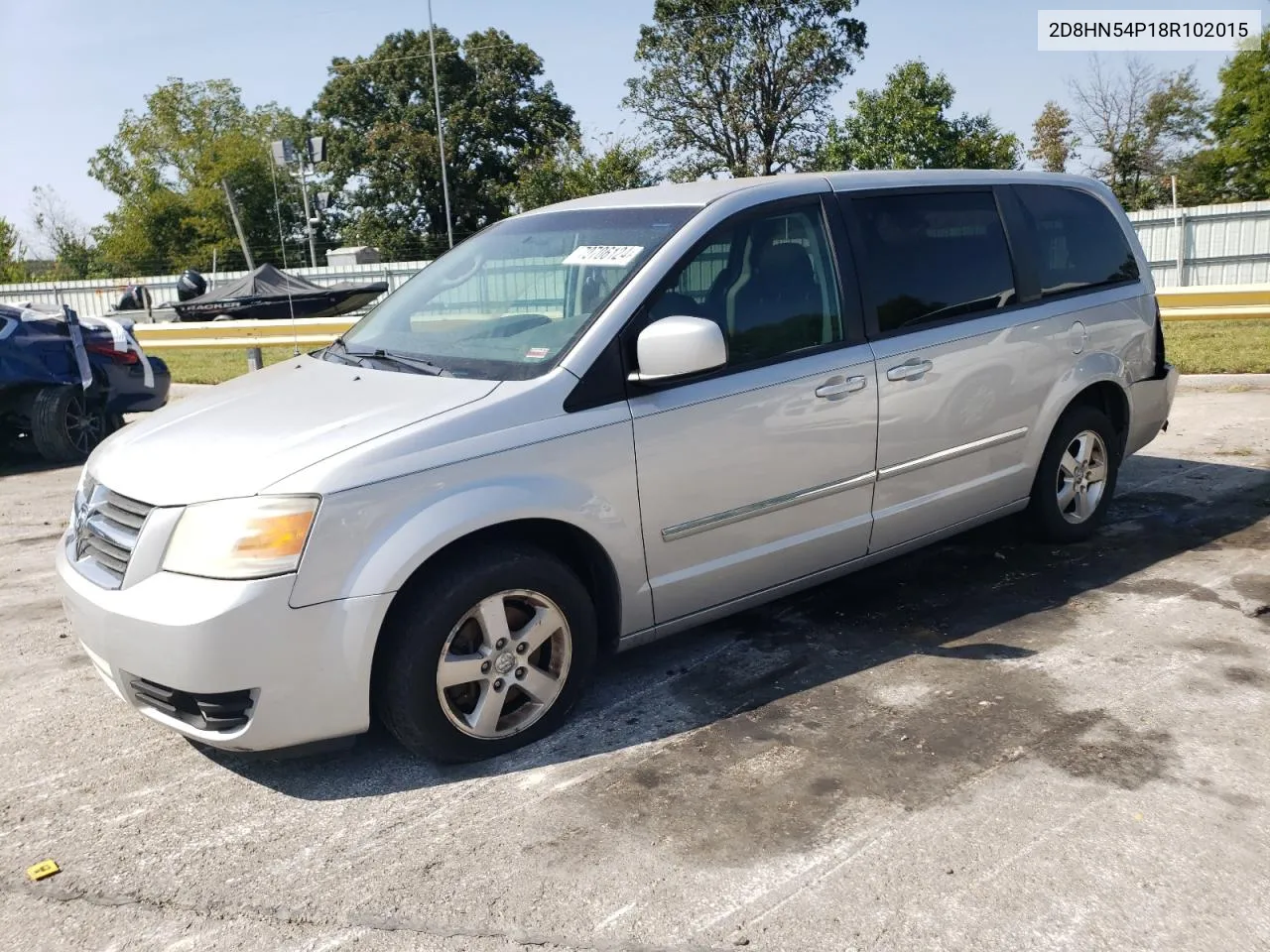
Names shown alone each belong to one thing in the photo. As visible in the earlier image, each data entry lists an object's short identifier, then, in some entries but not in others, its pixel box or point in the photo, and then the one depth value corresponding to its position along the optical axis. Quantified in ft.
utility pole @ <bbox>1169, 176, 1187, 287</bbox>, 76.43
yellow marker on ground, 9.95
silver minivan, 10.52
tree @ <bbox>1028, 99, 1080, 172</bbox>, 161.58
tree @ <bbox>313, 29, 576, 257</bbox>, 190.49
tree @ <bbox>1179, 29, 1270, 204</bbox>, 149.79
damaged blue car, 30.91
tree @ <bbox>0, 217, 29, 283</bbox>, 183.52
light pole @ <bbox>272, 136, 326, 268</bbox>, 46.09
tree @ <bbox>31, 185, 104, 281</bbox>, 194.49
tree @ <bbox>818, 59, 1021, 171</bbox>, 128.36
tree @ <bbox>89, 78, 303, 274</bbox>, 214.90
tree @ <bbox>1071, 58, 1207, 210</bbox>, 153.17
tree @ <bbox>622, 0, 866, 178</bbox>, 146.20
